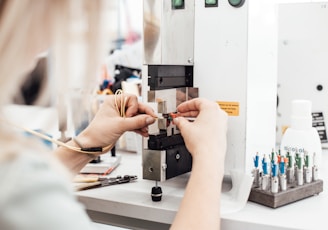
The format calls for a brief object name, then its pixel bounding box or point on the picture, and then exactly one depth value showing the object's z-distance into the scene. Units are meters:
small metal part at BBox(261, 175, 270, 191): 0.89
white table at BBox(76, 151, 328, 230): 0.80
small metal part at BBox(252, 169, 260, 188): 0.92
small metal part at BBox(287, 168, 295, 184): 0.94
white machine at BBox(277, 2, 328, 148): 1.53
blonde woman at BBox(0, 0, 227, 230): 0.40
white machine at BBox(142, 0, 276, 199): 0.96
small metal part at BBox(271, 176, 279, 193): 0.86
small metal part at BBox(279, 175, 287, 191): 0.88
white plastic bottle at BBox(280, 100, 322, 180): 1.12
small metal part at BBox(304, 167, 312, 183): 0.94
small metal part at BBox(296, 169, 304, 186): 0.92
